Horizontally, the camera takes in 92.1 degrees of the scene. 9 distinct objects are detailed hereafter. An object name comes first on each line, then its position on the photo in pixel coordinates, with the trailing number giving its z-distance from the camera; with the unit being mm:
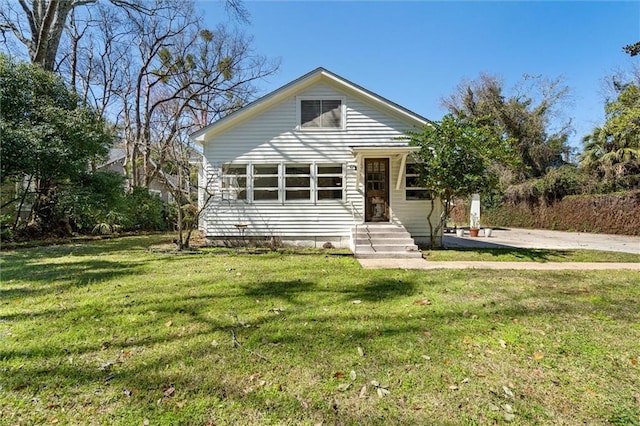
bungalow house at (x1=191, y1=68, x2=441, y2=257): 10312
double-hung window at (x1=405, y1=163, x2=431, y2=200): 10289
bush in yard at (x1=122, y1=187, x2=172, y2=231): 15133
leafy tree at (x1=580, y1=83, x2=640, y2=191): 13938
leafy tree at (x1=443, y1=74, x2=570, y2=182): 23891
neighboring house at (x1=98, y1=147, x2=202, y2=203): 25275
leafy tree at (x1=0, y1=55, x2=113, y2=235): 9094
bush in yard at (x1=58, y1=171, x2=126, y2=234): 10305
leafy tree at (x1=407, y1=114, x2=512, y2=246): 8641
